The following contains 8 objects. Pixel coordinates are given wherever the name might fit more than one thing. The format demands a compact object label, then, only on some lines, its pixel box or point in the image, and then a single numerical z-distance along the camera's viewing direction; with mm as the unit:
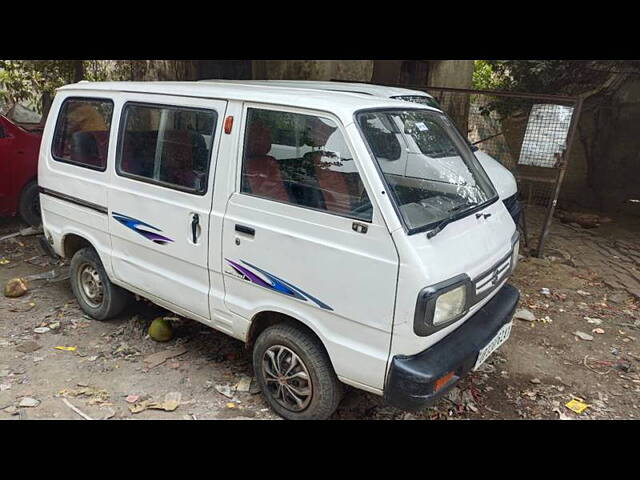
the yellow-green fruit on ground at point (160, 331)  3924
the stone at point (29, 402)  3086
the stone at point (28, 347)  3773
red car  6129
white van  2408
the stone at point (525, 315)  4472
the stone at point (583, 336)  4195
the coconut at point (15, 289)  4633
